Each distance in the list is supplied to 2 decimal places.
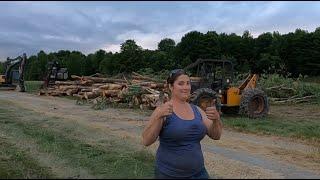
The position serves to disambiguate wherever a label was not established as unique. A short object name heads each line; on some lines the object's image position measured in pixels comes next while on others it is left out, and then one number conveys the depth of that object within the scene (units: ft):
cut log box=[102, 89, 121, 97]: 40.55
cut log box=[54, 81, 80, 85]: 52.28
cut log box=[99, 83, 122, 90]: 41.53
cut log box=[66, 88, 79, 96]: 50.10
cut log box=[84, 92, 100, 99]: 43.00
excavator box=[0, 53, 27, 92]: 60.68
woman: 7.95
